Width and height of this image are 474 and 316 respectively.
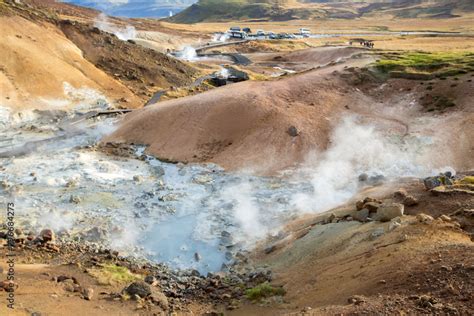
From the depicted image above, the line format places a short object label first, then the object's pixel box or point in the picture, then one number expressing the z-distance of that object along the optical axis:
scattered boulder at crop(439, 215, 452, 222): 12.65
